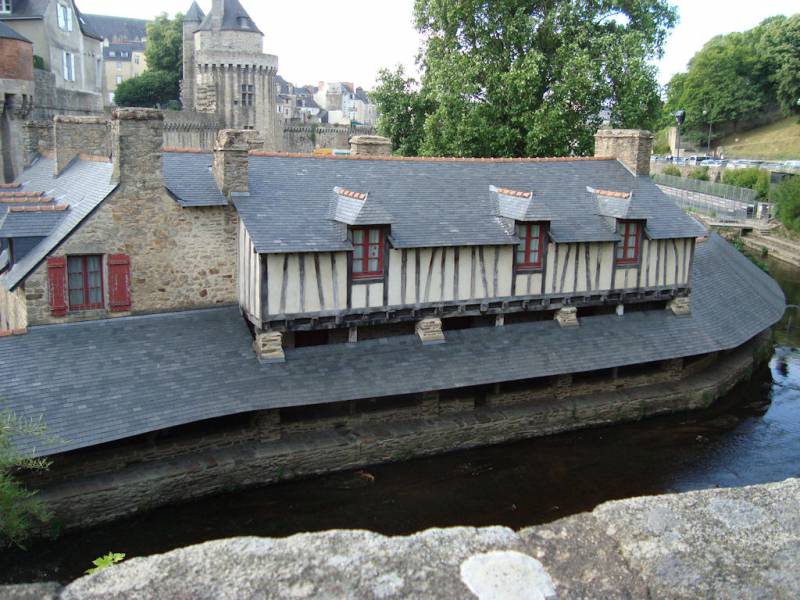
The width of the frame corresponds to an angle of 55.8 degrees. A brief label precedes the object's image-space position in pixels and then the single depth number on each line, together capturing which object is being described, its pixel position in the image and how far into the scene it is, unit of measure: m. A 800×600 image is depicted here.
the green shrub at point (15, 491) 9.60
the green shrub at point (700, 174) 48.03
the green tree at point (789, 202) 38.59
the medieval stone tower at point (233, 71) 48.62
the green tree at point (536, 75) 24.81
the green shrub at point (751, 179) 42.78
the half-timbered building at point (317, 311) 12.38
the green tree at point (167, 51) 59.59
